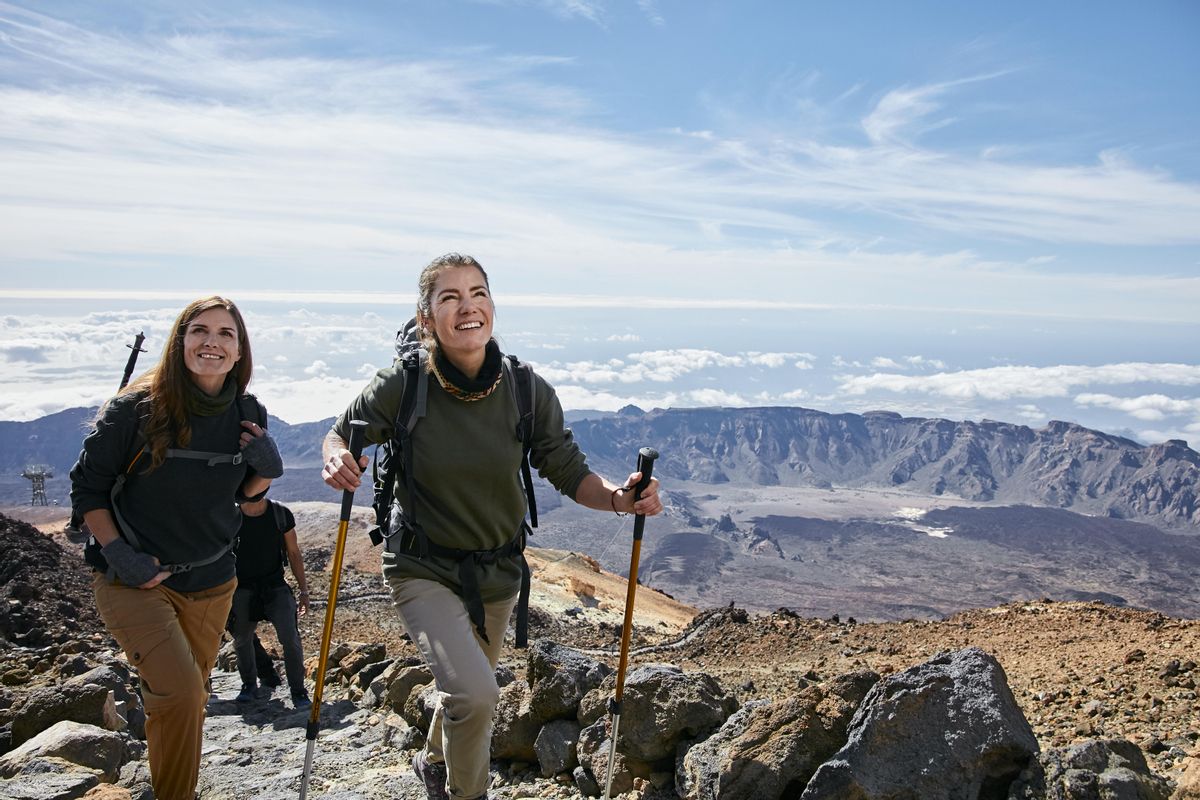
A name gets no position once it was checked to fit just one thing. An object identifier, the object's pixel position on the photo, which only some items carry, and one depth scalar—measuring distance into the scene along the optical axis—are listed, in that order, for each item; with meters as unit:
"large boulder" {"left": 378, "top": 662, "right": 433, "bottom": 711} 7.78
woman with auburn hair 4.52
